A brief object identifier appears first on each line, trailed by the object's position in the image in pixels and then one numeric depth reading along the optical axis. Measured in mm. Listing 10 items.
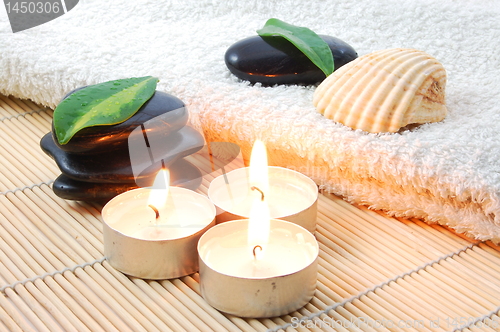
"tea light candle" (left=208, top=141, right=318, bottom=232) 559
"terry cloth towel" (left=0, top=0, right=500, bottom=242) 569
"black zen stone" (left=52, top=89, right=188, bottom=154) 569
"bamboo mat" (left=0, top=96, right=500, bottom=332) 528
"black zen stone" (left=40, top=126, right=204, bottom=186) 575
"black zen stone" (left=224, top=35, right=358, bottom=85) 624
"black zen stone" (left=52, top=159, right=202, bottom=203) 578
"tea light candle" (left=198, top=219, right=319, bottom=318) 520
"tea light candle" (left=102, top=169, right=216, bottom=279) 537
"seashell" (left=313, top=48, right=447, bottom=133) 583
